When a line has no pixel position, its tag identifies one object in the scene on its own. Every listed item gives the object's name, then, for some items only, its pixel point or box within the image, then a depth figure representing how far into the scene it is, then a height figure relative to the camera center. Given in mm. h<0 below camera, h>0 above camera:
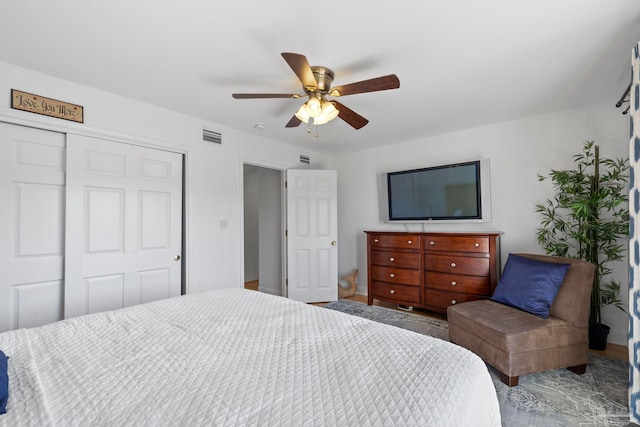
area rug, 1739 -1178
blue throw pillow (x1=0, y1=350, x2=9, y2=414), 806 -468
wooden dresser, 3119 -567
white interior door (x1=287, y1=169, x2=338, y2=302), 4215 -239
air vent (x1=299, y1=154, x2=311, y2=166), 4500 +902
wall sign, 2156 +880
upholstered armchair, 2064 -827
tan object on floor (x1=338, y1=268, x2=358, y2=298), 4539 -1061
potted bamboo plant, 2635 -28
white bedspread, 796 -518
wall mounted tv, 3410 +312
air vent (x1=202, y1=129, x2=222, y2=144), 3308 +946
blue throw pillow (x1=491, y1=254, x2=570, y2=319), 2322 -555
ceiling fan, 1821 +865
